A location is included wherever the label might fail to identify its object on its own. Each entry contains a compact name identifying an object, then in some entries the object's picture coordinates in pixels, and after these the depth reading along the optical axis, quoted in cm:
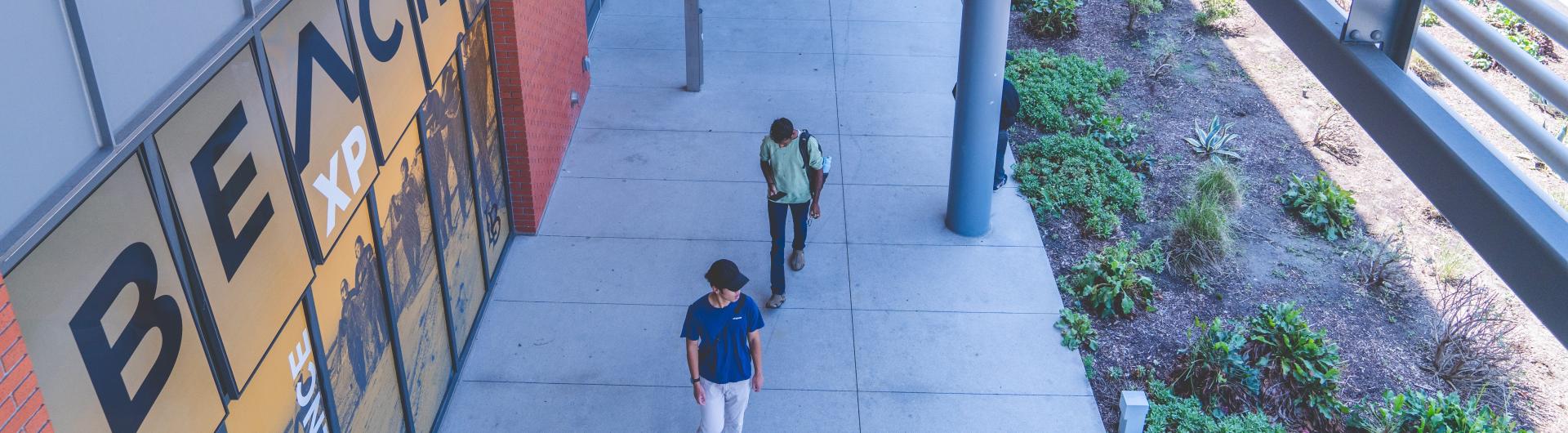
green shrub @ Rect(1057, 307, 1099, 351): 947
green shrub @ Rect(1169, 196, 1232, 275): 1070
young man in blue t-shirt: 679
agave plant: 1298
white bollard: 817
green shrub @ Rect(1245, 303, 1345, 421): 884
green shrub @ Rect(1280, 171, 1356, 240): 1141
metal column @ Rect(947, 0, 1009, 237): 997
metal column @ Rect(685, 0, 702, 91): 1352
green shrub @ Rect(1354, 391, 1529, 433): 845
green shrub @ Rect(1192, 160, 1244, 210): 1172
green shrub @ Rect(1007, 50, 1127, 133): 1348
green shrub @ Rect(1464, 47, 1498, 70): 1418
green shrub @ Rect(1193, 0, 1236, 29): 1655
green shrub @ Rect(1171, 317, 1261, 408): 893
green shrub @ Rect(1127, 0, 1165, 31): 1650
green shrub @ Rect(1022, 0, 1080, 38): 1641
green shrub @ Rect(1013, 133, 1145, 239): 1152
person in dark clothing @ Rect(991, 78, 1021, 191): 1097
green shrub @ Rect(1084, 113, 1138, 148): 1308
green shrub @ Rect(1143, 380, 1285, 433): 855
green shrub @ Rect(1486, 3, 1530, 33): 1484
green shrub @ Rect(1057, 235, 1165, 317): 993
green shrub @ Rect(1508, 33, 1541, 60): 1377
